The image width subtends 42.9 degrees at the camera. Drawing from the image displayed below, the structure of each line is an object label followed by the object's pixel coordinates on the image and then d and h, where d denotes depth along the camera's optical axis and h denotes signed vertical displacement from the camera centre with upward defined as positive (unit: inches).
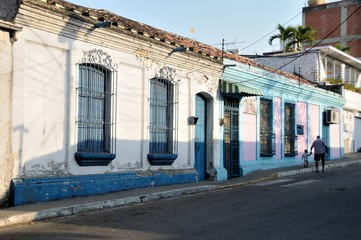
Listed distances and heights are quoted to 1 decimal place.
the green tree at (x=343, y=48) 1326.0 +288.4
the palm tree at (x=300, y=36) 1270.9 +310.7
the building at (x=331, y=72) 1081.4 +186.2
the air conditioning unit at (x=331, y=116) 957.2 +66.2
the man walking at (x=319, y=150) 725.9 -3.4
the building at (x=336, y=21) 1724.9 +487.5
